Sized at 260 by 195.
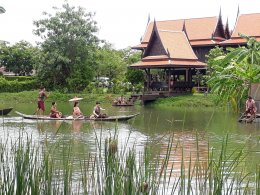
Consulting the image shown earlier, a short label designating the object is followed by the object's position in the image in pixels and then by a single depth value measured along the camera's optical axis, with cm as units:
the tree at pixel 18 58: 5416
